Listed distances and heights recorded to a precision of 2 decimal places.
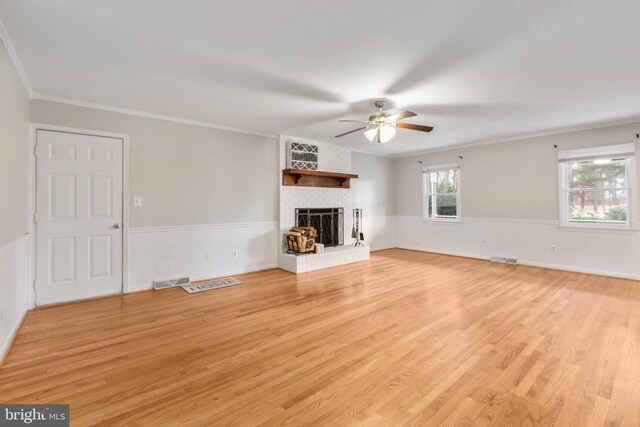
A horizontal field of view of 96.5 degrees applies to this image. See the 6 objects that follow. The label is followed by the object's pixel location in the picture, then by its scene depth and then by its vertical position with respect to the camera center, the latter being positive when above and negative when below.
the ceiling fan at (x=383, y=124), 3.42 +1.15
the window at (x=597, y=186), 4.47 +0.50
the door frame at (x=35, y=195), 3.24 +0.29
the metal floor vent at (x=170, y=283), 4.01 -0.94
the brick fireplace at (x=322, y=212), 5.23 +0.10
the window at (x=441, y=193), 6.52 +0.57
